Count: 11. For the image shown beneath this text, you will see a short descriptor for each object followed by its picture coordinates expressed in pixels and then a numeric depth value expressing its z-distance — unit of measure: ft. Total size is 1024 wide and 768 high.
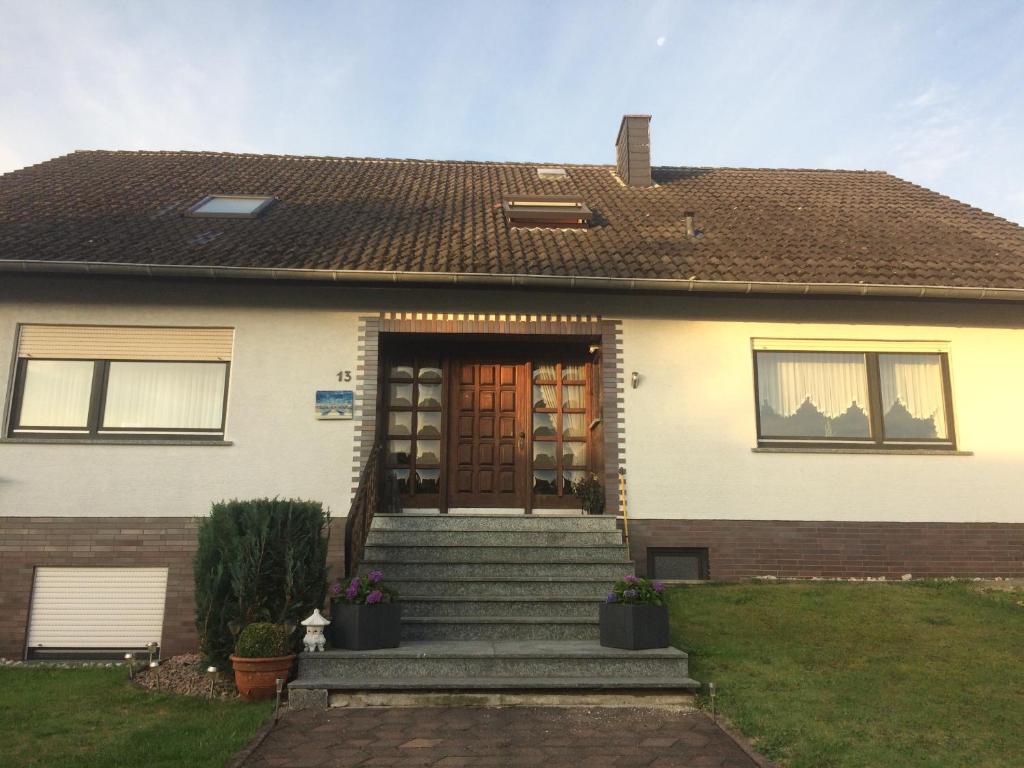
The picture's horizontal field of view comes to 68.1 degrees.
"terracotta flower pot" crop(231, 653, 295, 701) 17.74
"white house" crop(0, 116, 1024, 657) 26.40
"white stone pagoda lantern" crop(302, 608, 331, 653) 18.16
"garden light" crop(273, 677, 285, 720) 16.70
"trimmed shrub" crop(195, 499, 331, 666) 19.16
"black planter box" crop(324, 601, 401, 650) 18.43
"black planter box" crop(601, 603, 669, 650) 18.66
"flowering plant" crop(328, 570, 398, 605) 18.74
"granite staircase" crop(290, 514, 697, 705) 17.60
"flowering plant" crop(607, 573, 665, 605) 19.16
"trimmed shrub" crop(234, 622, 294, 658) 17.80
